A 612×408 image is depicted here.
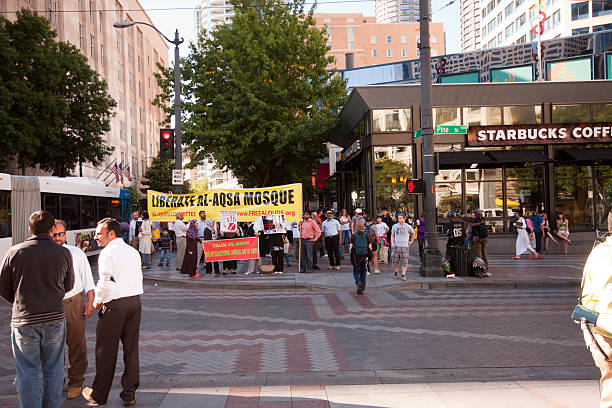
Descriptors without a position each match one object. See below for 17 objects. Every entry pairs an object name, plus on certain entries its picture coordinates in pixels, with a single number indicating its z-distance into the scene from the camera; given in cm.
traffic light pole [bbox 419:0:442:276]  1352
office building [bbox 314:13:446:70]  9656
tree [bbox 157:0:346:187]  2644
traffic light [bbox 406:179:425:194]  1366
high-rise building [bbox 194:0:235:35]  15689
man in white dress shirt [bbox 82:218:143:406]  490
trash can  1379
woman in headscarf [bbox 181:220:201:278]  1450
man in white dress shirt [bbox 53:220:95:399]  530
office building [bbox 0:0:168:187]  4153
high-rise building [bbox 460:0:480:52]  17980
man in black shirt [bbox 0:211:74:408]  419
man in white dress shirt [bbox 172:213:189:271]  1566
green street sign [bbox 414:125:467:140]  1298
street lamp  1751
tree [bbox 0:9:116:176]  2405
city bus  1425
